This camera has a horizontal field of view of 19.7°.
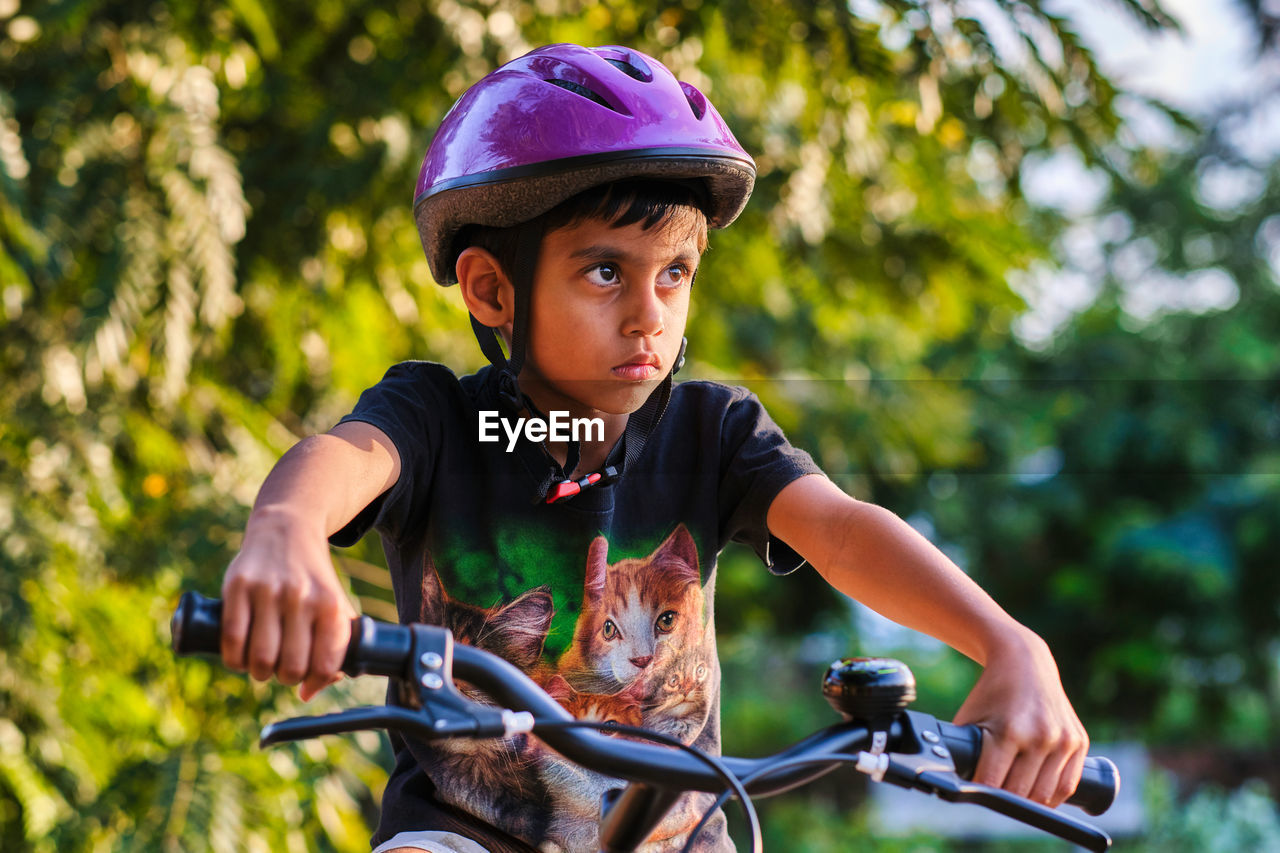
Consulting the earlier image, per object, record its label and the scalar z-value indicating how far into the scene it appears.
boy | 2.22
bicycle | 1.85
